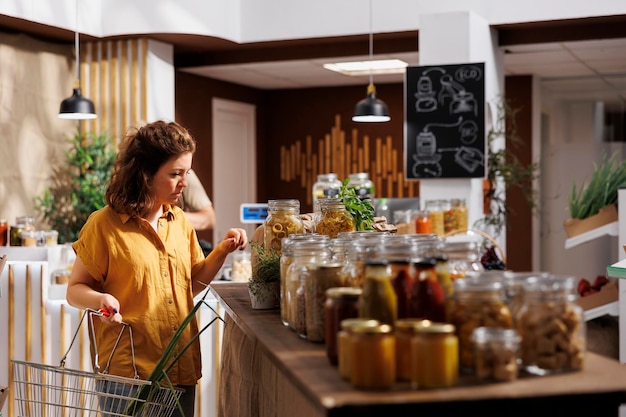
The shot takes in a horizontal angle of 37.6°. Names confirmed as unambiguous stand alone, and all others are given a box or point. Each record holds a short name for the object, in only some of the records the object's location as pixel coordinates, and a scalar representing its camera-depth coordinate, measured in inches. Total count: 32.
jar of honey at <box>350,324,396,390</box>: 58.9
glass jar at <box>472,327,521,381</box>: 60.7
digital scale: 246.7
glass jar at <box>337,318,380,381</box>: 60.9
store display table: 56.6
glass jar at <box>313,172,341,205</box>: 286.2
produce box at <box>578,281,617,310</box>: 222.8
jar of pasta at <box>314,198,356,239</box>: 106.6
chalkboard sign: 276.7
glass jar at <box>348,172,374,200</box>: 301.7
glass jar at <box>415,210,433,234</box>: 241.0
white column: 274.4
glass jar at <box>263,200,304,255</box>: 106.8
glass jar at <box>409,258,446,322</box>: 65.3
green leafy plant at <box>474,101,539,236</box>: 286.2
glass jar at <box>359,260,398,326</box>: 65.3
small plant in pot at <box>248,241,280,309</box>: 101.0
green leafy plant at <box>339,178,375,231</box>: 110.1
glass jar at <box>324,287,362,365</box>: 67.4
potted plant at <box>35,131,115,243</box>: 314.8
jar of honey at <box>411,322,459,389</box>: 58.8
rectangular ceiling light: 348.5
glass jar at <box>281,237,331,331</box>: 80.7
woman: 113.9
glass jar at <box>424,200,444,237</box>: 247.4
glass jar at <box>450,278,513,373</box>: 63.1
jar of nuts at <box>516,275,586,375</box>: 63.0
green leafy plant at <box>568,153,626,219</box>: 225.0
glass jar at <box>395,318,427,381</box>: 60.8
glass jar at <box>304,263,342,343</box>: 76.2
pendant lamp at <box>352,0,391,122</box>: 281.4
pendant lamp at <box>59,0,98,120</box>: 267.1
